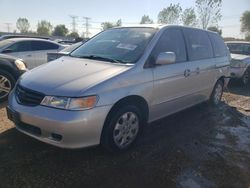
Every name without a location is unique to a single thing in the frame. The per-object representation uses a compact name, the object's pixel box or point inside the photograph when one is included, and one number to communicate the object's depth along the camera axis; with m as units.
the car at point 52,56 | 4.67
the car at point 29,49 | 6.02
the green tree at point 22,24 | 62.87
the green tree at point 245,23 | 43.82
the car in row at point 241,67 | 6.57
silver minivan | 2.23
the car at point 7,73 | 4.29
